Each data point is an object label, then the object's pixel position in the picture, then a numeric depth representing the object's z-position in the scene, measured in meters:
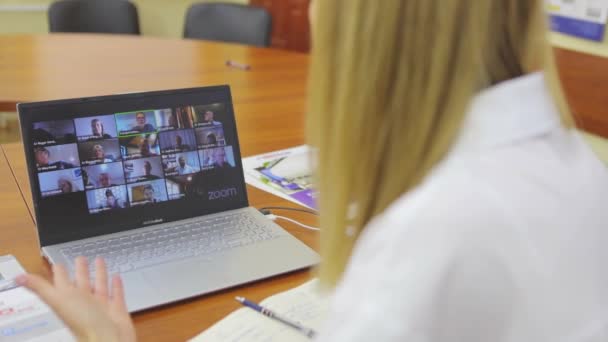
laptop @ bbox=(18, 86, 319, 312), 1.13
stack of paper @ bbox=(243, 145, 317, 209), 1.49
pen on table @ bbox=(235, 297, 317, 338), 0.99
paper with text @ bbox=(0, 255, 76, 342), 0.94
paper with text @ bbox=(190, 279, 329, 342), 0.98
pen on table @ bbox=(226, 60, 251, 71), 2.55
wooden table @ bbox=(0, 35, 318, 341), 1.07
